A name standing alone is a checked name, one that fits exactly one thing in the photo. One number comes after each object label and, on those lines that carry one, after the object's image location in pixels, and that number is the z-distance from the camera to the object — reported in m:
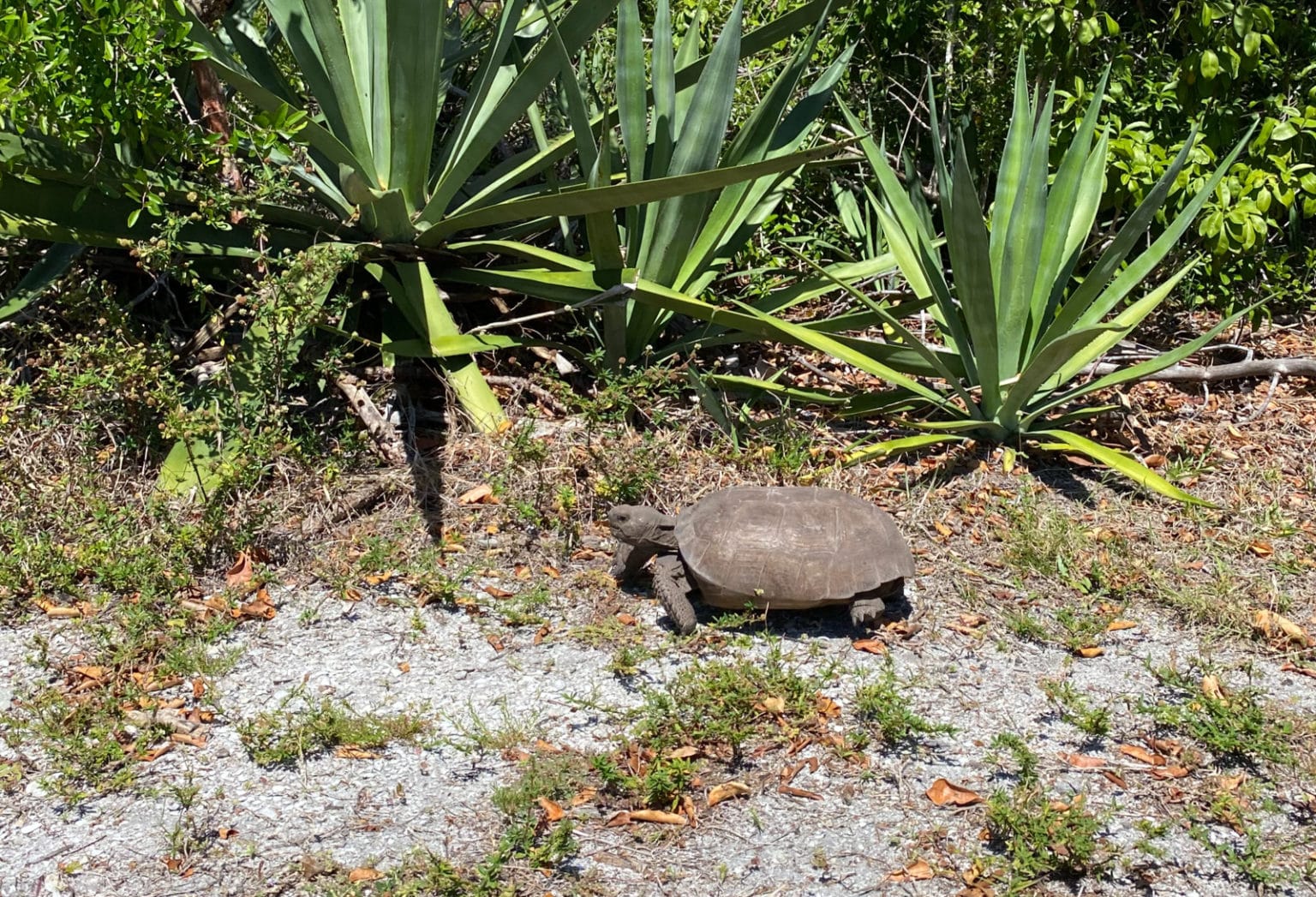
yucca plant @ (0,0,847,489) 4.19
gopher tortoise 3.48
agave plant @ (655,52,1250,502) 4.47
